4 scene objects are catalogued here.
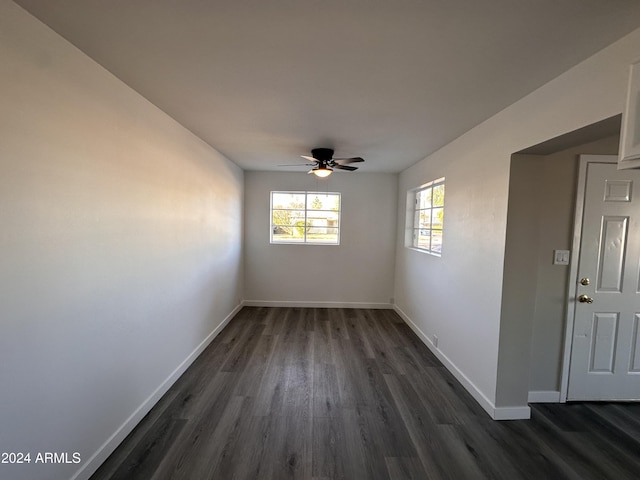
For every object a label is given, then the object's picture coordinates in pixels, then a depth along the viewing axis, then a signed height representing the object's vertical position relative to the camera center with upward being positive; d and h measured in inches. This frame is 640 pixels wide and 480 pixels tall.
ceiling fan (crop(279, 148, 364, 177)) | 129.5 +27.9
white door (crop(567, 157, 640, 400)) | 93.7 -19.9
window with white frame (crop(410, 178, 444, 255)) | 140.9 +5.2
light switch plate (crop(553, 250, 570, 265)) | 94.5 -8.3
